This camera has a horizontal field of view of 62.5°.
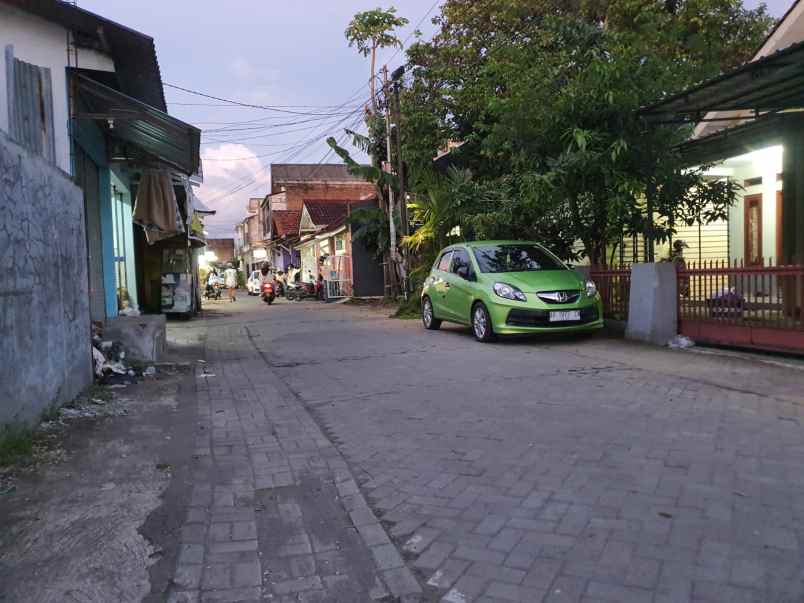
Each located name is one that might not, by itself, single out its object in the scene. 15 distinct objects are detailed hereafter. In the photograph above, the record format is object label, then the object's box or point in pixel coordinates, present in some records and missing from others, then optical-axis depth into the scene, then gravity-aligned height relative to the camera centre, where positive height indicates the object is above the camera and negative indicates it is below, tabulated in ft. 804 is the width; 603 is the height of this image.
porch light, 42.75 +7.08
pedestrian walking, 113.78 -0.05
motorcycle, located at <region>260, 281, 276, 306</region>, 94.53 -1.90
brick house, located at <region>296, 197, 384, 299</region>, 89.30 +3.45
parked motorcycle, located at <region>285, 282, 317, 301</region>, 103.60 -2.07
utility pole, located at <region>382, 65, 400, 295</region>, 65.62 +8.70
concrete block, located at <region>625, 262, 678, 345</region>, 31.48 -1.68
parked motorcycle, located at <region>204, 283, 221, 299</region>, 116.34 -1.92
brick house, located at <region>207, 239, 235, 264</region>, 340.10 +16.15
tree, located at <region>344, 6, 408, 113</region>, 68.85 +25.86
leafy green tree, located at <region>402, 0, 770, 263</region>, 33.81 +7.30
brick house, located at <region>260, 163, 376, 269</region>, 166.73 +23.65
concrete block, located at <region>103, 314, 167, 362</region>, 29.14 -2.34
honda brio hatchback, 32.68 -1.07
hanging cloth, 38.73 +4.54
